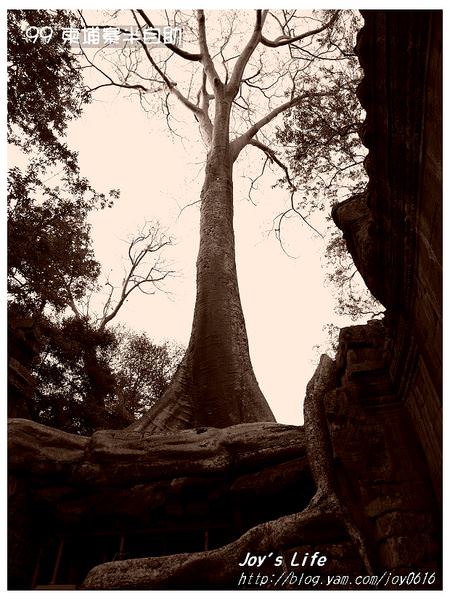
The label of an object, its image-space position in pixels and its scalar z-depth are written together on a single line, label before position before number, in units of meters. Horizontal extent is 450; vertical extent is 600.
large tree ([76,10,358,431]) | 15.45
